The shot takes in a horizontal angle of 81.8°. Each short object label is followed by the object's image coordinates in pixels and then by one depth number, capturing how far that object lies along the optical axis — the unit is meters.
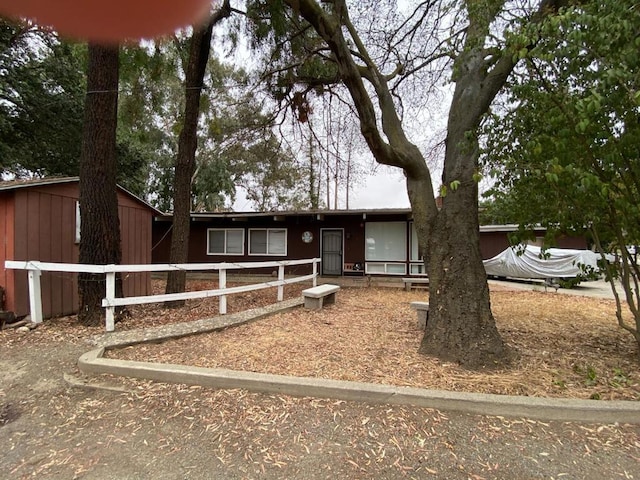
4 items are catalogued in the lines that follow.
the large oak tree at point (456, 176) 3.90
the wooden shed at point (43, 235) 5.61
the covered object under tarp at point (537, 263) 12.52
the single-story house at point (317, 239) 12.97
